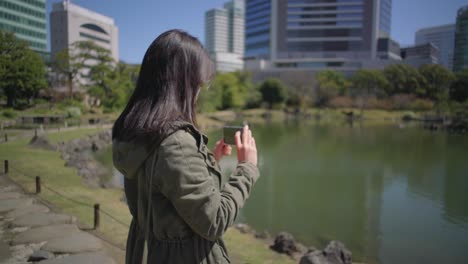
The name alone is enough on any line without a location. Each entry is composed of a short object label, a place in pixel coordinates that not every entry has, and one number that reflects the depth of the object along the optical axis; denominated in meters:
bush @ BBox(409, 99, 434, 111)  39.91
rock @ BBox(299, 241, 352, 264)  3.99
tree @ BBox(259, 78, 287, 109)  42.16
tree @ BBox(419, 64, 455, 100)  41.62
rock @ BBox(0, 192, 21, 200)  5.32
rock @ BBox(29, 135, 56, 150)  11.84
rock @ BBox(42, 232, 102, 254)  3.44
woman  0.94
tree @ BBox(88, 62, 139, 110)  25.44
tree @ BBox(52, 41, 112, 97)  25.00
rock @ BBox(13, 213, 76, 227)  4.16
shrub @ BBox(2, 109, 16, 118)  15.22
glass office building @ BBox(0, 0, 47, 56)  21.02
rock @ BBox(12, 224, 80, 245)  3.66
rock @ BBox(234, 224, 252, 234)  5.94
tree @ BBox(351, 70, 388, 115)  43.09
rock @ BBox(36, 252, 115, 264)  3.15
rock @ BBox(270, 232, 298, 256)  5.10
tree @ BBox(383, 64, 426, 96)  42.54
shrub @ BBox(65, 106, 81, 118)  21.08
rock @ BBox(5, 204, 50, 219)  4.46
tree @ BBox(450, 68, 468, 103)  40.12
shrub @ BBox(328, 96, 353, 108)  43.06
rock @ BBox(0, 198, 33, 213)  4.71
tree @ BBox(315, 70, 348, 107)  43.78
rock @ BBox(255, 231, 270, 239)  5.79
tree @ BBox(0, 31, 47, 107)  15.59
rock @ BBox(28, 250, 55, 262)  3.23
